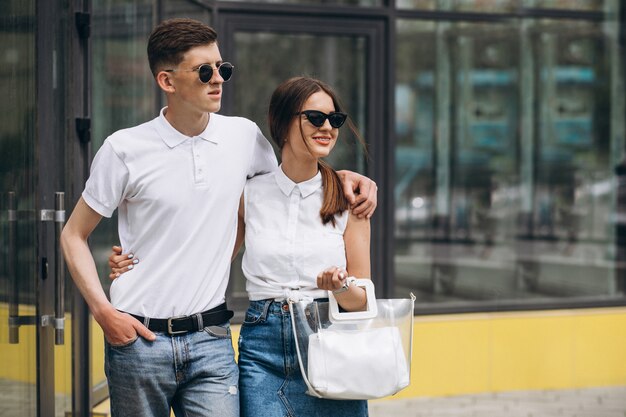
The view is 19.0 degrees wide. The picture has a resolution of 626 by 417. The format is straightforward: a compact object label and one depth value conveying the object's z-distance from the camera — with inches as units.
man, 204.8
